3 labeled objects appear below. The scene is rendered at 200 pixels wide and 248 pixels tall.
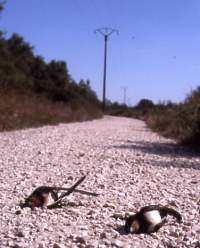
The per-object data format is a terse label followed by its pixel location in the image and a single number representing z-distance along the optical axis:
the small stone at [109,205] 4.69
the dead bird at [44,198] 4.58
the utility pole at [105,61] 58.16
